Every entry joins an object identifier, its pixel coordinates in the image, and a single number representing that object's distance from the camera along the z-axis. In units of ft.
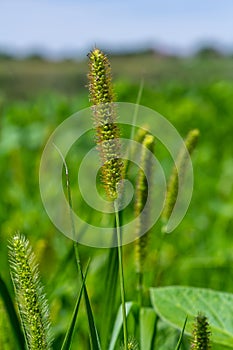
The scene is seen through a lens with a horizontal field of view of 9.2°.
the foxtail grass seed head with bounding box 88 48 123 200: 2.27
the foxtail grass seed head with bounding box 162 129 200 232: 2.86
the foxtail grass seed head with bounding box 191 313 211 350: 2.28
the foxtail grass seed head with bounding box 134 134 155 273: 2.62
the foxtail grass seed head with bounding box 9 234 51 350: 2.24
